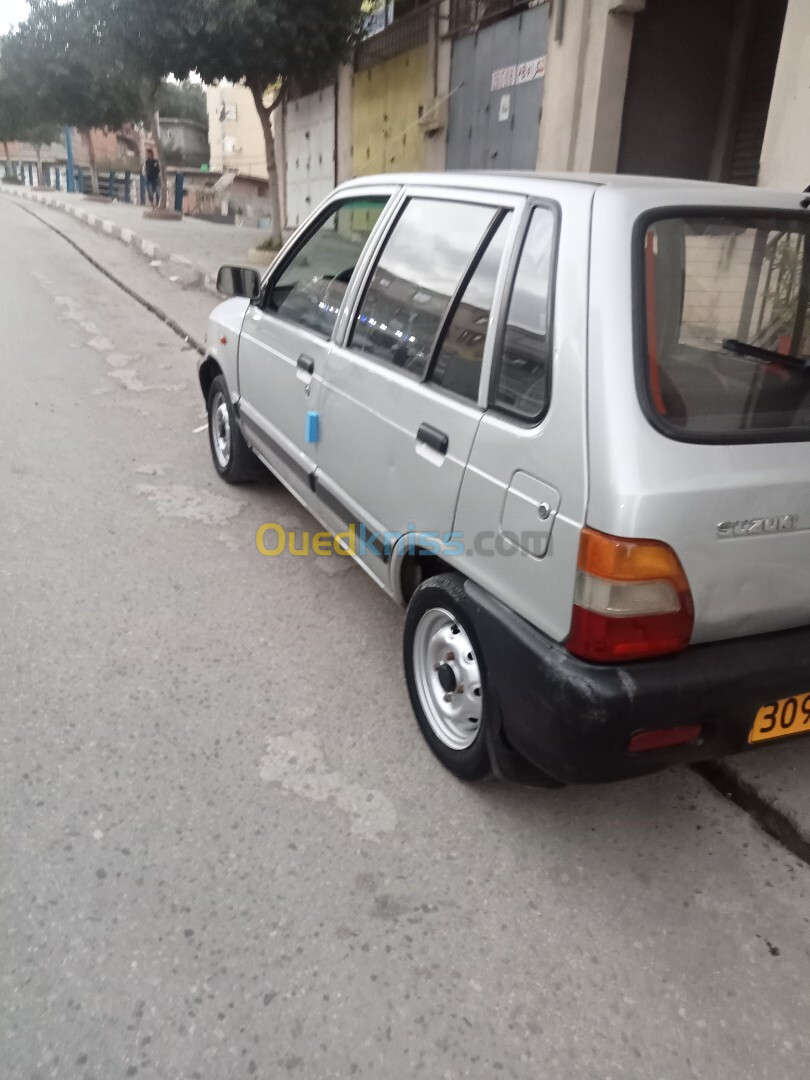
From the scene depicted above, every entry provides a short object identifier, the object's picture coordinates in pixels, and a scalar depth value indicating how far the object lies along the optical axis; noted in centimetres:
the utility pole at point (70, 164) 3699
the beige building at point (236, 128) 3409
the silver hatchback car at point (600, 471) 191
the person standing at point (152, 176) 2742
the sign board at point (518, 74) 925
